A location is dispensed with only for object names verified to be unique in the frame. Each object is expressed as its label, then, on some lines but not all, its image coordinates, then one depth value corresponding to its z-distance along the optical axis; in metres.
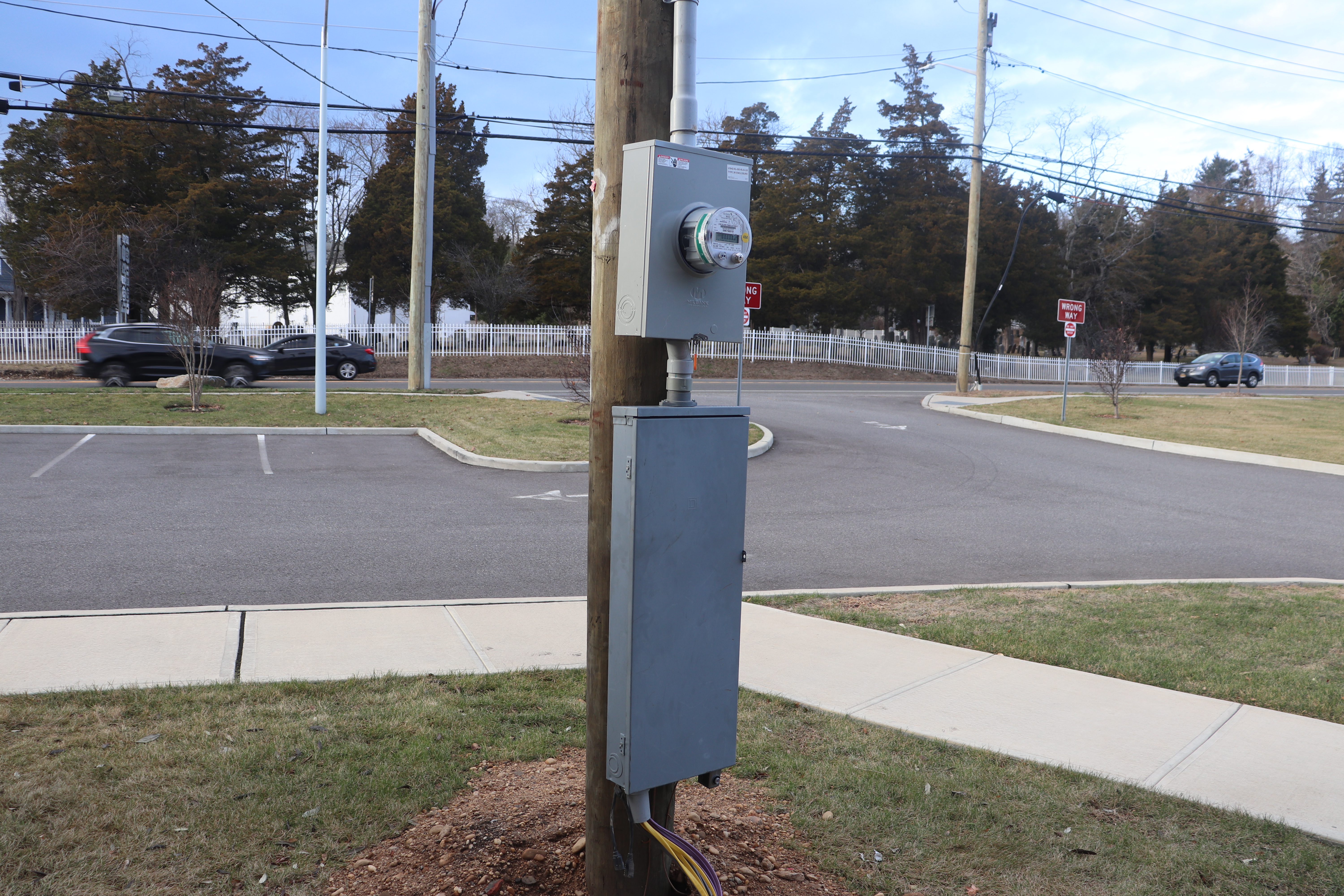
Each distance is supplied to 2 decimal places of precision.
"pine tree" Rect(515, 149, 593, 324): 42.75
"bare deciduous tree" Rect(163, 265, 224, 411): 18.28
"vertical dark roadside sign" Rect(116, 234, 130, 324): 31.20
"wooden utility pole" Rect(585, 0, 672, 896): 2.88
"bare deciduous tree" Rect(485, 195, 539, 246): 63.75
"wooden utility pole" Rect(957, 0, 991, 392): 28.25
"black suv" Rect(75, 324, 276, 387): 23.53
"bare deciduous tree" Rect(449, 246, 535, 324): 43.03
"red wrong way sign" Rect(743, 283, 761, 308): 19.86
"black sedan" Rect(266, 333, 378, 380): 28.88
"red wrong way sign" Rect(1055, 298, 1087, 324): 22.52
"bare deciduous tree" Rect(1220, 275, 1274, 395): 40.62
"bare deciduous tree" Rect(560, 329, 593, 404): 18.62
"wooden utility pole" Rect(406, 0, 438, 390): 22.53
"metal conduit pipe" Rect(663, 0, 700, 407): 2.83
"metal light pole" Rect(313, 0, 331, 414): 17.55
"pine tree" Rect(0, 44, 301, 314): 37.09
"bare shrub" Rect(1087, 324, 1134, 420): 22.77
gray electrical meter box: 2.66
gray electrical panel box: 2.71
